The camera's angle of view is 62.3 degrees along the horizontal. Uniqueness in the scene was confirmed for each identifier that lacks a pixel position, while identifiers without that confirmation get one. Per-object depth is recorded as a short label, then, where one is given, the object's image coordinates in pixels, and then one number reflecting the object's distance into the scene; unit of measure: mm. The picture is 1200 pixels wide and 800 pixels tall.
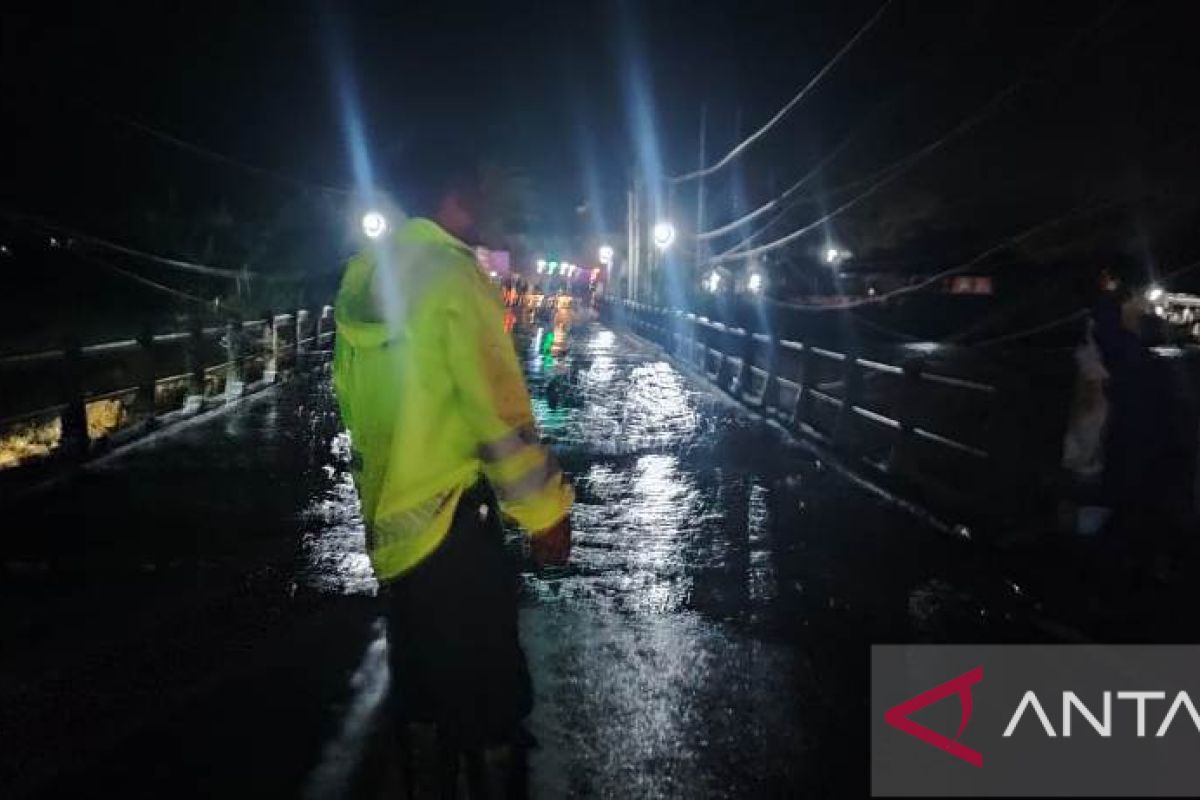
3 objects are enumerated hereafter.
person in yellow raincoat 2621
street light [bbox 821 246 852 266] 67438
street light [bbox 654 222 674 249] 37438
